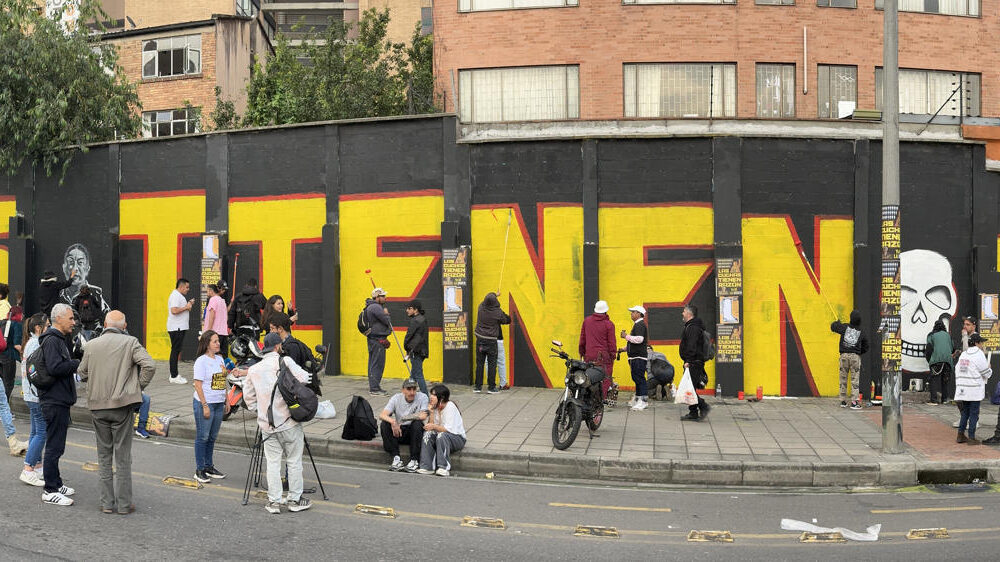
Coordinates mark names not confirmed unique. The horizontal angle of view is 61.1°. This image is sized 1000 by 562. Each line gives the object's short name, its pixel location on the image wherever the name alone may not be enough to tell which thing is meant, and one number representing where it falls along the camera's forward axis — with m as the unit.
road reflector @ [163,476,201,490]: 8.80
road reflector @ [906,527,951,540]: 7.61
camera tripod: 8.27
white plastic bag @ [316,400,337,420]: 11.91
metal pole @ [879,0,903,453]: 11.02
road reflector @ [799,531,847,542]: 7.54
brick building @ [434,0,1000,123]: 18.39
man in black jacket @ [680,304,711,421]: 12.88
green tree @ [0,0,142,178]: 19.03
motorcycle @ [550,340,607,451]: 10.70
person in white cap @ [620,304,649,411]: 13.83
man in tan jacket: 7.55
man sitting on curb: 9.94
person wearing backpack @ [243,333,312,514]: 7.83
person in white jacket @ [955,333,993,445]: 11.30
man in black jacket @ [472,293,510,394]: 14.80
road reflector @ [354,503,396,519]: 8.02
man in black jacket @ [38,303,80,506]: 7.80
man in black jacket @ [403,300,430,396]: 13.77
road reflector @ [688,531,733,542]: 7.52
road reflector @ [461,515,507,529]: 7.74
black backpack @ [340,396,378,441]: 10.08
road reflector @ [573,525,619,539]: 7.59
